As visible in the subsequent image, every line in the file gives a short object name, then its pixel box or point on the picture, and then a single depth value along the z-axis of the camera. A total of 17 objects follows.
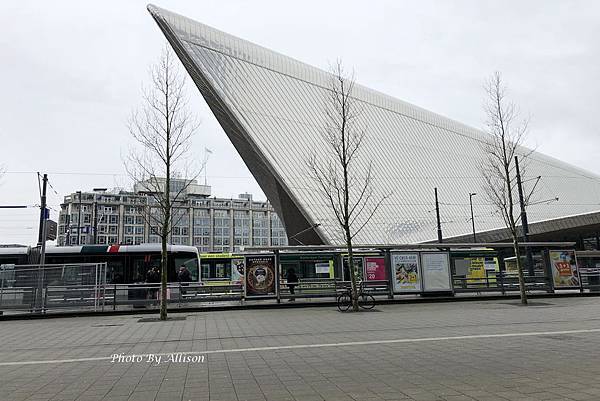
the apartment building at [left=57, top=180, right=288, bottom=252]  100.50
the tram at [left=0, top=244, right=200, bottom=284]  21.50
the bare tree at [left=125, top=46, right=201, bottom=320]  13.98
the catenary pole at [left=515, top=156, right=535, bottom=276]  20.94
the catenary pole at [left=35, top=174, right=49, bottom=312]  16.36
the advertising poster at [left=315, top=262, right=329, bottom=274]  18.64
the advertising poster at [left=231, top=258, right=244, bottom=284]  27.15
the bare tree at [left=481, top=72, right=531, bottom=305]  16.66
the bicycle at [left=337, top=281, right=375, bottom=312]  16.03
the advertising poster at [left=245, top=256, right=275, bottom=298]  17.61
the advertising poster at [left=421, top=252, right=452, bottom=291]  18.59
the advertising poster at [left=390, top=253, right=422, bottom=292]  18.42
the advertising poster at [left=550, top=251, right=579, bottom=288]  19.81
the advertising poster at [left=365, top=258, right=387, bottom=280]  18.59
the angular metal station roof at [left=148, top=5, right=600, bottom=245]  33.97
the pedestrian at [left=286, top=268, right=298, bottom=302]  17.86
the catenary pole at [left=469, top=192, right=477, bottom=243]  43.74
